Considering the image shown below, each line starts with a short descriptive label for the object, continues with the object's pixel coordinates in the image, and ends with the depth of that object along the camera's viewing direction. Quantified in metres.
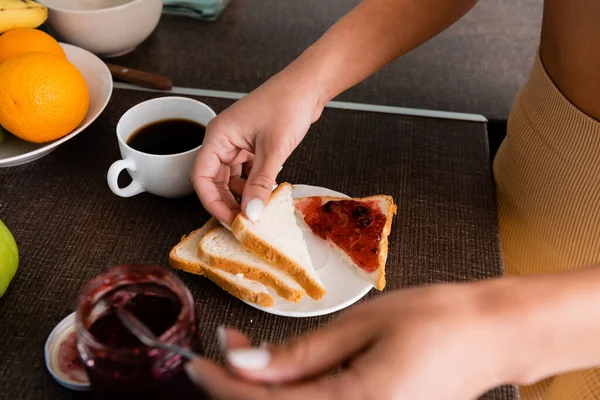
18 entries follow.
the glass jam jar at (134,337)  0.59
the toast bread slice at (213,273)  0.88
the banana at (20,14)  1.18
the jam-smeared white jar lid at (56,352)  0.78
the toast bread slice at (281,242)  0.90
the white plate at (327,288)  0.88
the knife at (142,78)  1.30
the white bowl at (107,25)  1.31
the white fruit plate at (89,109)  1.09
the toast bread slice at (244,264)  0.90
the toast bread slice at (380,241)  0.91
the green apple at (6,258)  0.85
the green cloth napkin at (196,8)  1.61
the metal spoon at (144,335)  0.58
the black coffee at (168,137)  1.03
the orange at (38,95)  1.01
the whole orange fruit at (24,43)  1.12
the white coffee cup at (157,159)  0.97
